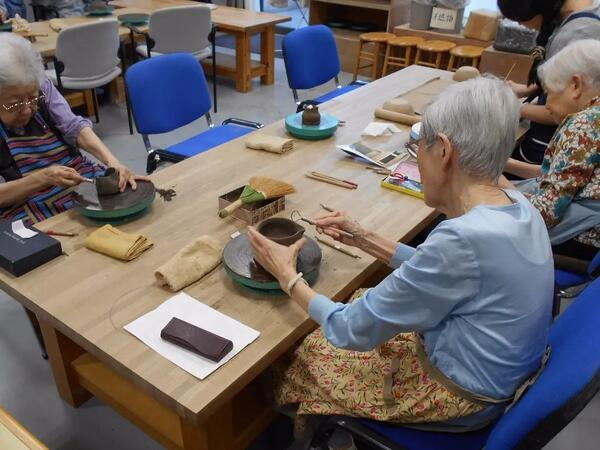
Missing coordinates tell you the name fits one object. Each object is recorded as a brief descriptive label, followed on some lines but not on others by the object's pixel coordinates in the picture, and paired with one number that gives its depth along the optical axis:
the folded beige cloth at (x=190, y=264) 1.28
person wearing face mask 2.18
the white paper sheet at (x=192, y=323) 1.08
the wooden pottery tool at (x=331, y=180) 1.82
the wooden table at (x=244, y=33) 4.83
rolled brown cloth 2.38
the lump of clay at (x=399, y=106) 2.44
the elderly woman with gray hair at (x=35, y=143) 1.69
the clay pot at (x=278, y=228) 1.39
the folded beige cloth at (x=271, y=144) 2.05
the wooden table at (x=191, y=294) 1.08
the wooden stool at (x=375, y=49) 5.28
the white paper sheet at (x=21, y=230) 1.40
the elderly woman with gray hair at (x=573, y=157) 1.67
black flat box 1.30
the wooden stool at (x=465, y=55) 4.81
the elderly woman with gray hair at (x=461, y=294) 0.99
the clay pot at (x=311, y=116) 2.21
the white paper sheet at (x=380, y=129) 2.26
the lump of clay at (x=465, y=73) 2.87
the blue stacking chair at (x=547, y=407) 0.88
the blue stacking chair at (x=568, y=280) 1.78
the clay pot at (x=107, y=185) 1.59
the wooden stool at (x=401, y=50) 5.15
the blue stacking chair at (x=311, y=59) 3.24
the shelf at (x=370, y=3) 5.52
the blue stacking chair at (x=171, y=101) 2.50
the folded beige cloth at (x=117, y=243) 1.38
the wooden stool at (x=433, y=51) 4.96
